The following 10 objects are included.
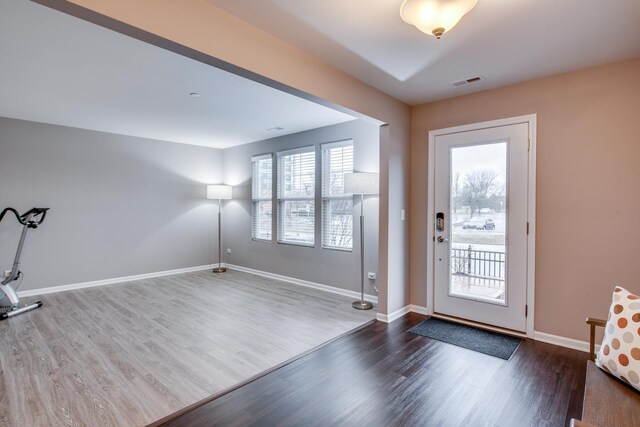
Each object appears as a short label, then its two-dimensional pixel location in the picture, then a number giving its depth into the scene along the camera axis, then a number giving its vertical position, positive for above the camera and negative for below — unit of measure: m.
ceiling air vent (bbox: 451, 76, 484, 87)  3.04 +1.27
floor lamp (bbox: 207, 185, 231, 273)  6.26 +0.29
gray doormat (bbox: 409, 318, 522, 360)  2.91 -1.28
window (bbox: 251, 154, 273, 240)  5.96 +0.25
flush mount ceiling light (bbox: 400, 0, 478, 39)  1.61 +1.04
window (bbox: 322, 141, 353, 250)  4.73 +0.16
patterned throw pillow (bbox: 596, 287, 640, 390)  1.62 -0.71
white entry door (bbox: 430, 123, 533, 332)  3.17 -0.16
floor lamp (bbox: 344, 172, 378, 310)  4.06 +0.33
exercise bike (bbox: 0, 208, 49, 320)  3.90 -0.87
